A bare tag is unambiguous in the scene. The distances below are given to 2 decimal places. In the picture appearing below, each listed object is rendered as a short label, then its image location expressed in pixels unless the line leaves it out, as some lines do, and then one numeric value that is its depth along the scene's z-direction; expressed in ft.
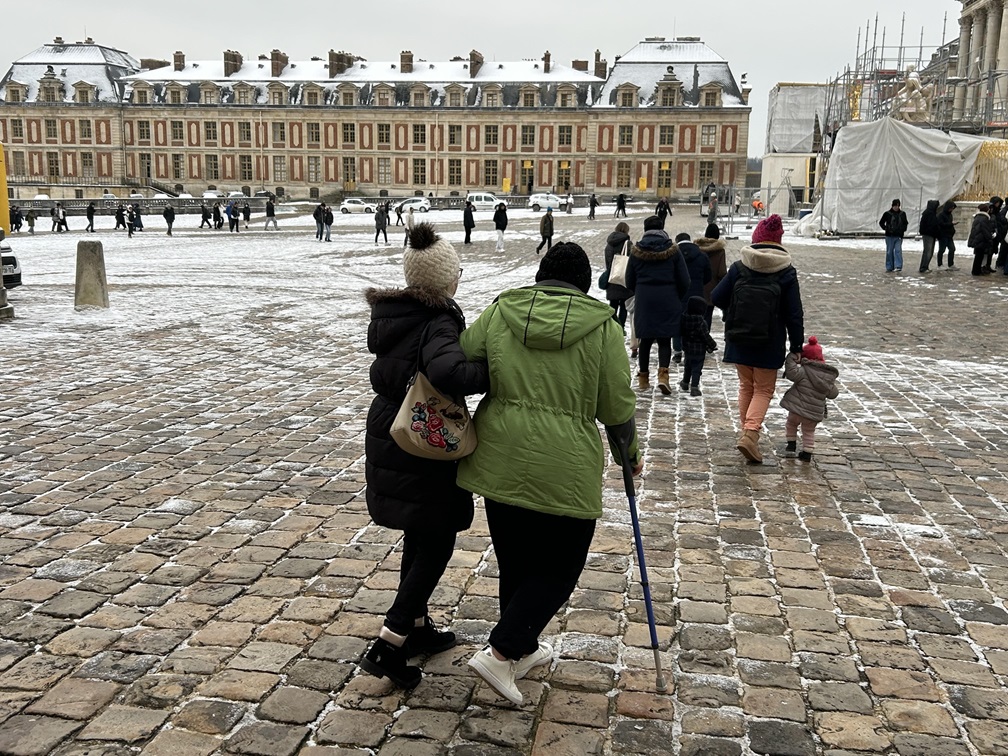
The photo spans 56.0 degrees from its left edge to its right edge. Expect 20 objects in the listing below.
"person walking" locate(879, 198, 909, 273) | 61.77
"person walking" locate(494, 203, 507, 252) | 85.76
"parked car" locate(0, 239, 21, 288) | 46.93
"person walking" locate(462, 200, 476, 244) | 91.56
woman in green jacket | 10.49
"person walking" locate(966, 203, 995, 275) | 58.90
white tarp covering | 90.79
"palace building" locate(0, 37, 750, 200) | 225.15
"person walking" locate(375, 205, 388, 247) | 95.03
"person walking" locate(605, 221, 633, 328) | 32.48
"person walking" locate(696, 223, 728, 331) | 32.91
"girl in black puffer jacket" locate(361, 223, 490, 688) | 11.09
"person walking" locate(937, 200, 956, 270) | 62.45
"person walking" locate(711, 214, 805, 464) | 21.18
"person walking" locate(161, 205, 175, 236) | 116.88
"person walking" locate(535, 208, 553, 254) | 76.59
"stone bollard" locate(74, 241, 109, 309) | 42.91
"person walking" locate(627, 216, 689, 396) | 27.20
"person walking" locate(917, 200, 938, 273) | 61.36
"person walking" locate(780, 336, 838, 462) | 21.57
